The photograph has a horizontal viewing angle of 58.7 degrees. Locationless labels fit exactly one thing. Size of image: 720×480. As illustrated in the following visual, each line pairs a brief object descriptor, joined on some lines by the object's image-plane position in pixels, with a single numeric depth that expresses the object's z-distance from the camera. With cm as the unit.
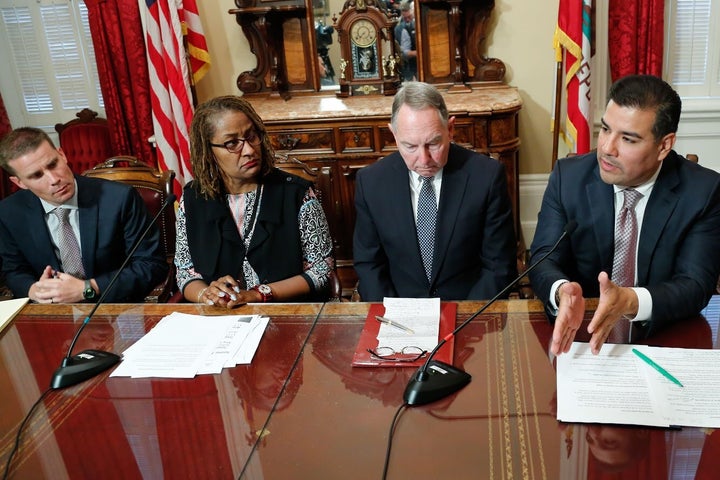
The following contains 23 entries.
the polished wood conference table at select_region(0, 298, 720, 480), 115
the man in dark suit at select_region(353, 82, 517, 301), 208
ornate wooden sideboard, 335
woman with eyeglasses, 213
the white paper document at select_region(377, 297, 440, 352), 155
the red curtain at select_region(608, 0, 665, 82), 345
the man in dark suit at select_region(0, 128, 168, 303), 219
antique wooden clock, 364
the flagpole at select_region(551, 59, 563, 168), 350
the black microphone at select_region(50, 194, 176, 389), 154
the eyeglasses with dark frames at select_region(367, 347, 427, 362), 149
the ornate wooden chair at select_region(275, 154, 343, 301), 245
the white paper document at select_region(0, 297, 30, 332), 190
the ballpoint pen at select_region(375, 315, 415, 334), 161
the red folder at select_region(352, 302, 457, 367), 148
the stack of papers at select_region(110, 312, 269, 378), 155
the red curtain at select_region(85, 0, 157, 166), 379
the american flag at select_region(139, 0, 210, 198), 357
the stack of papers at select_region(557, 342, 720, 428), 121
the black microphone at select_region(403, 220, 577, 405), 133
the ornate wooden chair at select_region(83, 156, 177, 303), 251
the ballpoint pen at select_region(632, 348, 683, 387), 131
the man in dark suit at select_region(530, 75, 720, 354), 155
